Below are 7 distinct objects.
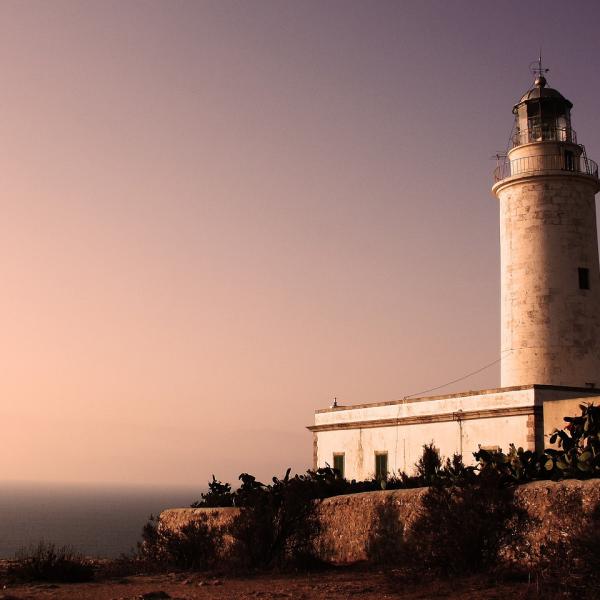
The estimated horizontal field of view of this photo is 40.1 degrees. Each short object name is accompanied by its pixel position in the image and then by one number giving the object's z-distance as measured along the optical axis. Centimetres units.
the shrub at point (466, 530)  1058
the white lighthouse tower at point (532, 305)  2597
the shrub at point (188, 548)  1398
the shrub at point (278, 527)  1301
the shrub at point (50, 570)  1239
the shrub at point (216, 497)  1745
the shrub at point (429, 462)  1310
